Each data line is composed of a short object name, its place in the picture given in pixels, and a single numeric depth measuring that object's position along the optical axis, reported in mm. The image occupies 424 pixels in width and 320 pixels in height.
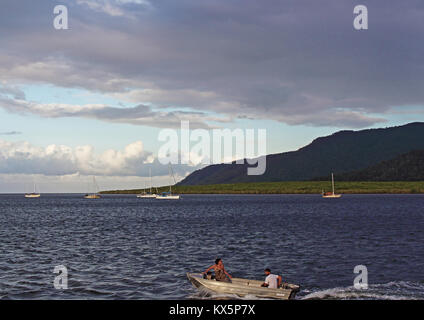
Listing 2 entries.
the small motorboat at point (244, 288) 30425
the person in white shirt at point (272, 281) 30688
